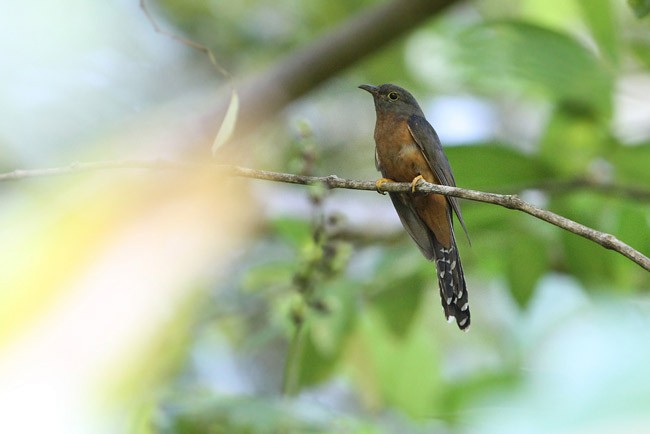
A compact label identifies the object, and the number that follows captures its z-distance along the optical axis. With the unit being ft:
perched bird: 16.10
